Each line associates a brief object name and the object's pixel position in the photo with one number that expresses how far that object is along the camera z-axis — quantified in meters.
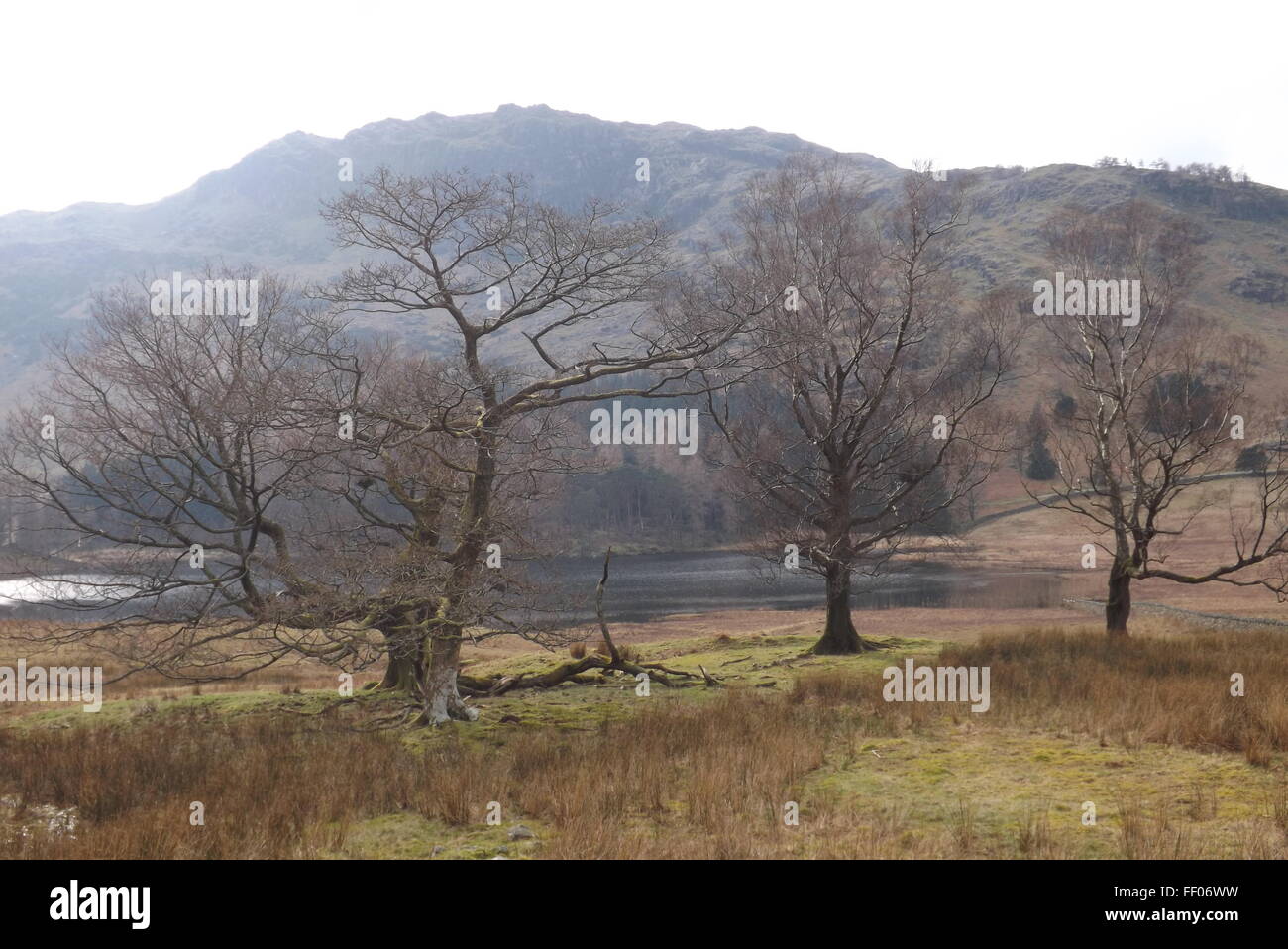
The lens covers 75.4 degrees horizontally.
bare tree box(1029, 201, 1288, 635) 19.05
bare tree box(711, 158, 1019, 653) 20.55
